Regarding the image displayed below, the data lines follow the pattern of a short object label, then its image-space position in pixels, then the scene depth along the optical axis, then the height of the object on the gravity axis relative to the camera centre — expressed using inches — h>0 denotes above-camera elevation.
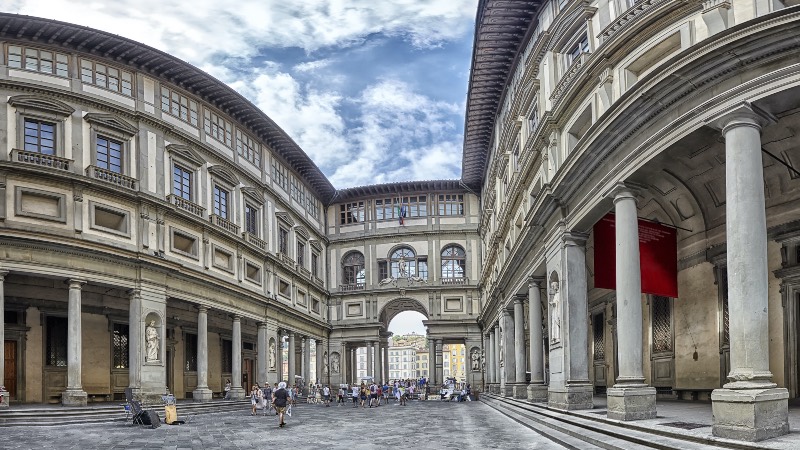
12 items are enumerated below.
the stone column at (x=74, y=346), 1059.4 -73.5
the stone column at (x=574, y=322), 761.6 -37.7
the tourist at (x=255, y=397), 1264.8 -183.7
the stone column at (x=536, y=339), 1039.6 -73.3
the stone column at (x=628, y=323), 576.1 -30.7
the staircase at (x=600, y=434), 422.8 -105.7
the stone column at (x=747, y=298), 410.6 -8.9
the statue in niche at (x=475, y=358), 2273.6 -214.5
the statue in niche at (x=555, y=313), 825.7 -29.6
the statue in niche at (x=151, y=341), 1200.8 -77.7
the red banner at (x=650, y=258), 684.1 +25.7
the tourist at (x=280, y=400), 908.6 -132.3
